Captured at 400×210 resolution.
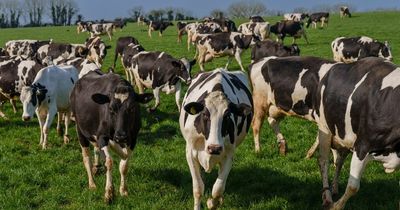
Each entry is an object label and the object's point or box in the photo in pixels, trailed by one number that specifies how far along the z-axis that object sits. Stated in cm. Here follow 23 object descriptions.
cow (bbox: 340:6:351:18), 6103
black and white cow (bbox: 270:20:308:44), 3438
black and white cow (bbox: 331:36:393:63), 2059
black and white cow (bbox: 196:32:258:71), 2278
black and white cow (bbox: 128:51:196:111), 1452
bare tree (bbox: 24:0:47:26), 14638
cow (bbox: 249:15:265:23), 5202
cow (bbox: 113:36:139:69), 2269
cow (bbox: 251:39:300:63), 1966
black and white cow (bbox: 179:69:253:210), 588
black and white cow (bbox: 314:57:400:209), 564
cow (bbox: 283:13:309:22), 5611
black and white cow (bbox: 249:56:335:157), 810
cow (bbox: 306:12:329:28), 5027
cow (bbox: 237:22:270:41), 3466
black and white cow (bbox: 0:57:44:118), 1339
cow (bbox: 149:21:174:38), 5226
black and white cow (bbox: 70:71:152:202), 713
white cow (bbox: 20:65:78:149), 1103
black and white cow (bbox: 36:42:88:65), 2175
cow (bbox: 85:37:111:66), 2338
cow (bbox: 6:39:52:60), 2516
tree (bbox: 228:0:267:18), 12625
